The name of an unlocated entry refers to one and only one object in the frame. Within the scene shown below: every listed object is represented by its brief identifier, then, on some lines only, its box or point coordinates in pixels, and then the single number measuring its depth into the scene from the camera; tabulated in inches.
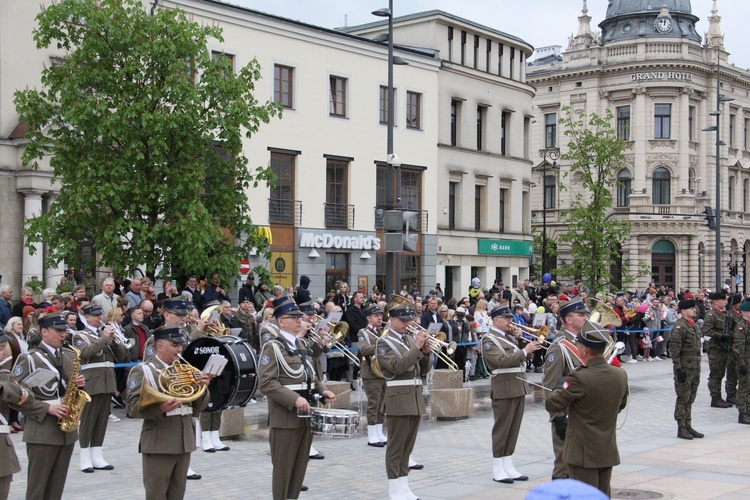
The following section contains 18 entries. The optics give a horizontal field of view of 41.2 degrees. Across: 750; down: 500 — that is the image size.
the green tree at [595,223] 1813.5
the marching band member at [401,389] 430.6
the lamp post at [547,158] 1819.6
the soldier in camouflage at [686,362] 602.9
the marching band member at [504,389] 474.3
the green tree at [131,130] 812.0
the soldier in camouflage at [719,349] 737.0
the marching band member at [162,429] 339.6
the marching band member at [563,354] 422.0
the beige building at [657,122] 2474.2
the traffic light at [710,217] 1709.0
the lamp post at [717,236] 1668.2
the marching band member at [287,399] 374.0
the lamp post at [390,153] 884.6
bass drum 448.5
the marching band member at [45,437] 365.1
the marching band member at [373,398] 579.5
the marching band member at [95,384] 494.3
